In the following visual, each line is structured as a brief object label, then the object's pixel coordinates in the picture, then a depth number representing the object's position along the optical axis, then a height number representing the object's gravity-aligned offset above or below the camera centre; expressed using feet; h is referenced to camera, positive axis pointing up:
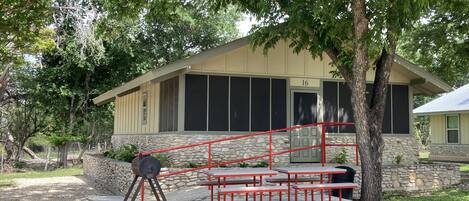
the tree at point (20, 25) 39.88 +8.09
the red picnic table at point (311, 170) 28.09 -3.00
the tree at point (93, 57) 72.79 +10.41
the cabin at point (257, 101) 43.96 +1.96
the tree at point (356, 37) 29.66 +5.77
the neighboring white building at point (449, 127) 78.69 -0.87
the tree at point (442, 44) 58.67 +10.01
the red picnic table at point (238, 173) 26.44 -2.98
